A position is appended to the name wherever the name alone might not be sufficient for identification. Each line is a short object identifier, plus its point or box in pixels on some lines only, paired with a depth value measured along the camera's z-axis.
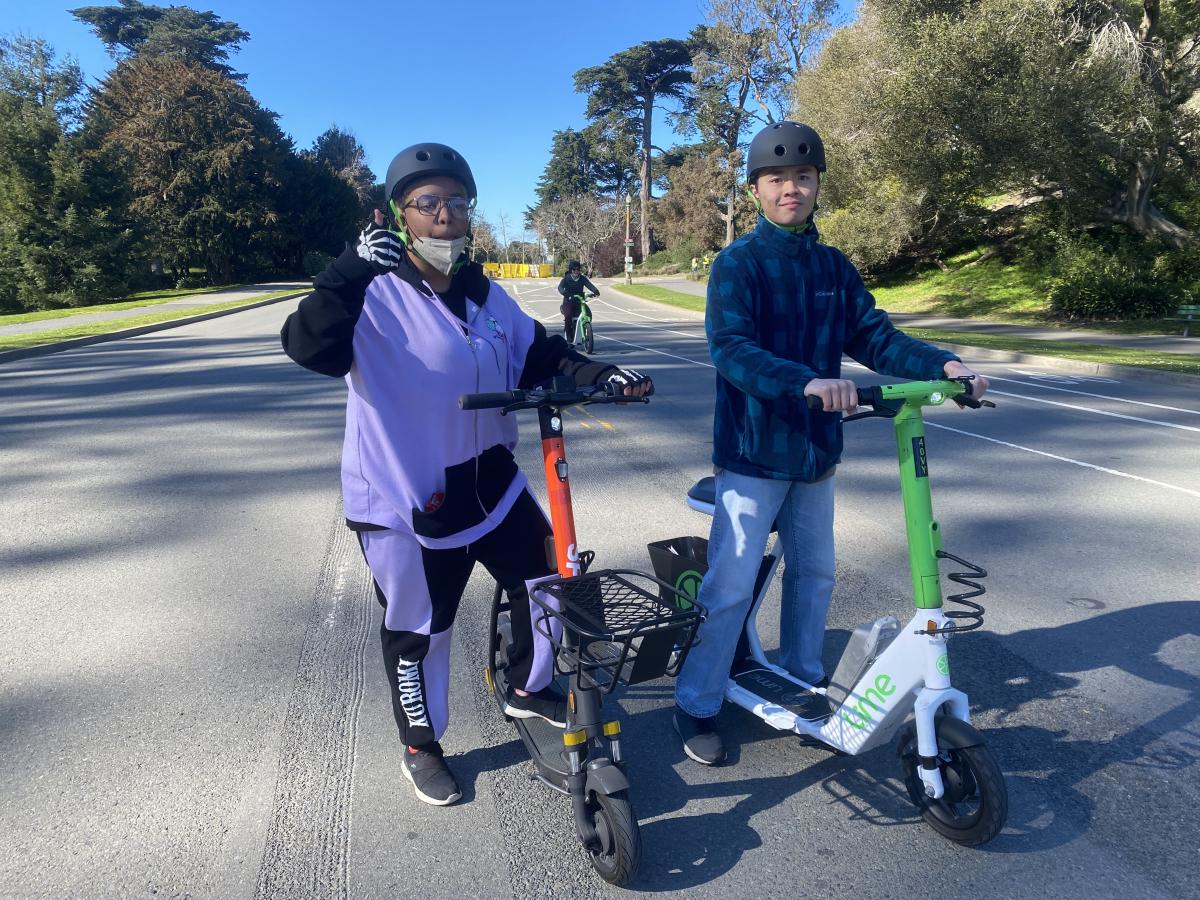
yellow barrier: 84.38
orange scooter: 2.35
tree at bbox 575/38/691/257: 66.31
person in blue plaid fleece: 2.92
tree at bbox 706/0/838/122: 45.09
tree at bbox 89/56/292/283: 48.84
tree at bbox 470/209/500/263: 90.38
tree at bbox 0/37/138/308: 34.59
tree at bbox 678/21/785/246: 48.47
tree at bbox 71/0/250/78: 66.25
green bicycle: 17.62
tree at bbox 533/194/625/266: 80.31
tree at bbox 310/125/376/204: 82.88
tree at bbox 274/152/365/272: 57.31
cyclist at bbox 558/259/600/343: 17.66
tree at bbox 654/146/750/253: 57.66
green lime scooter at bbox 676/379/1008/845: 2.55
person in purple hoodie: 2.60
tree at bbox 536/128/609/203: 81.25
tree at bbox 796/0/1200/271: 21.61
